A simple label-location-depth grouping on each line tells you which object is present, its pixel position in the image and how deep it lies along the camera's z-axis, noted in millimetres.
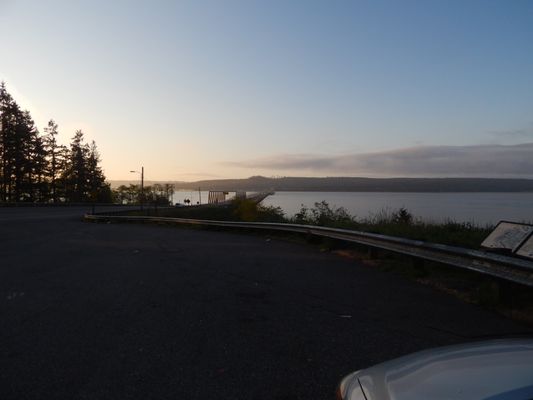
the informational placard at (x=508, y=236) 6535
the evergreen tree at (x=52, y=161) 80188
